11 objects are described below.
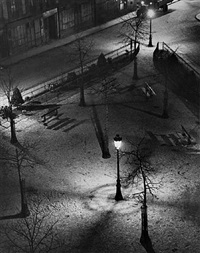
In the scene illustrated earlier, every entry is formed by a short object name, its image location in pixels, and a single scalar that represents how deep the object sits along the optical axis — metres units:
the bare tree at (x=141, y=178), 30.08
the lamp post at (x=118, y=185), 32.34
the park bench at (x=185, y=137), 40.78
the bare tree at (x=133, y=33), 54.95
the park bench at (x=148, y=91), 48.80
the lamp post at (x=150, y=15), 59.28
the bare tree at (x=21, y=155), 37.81
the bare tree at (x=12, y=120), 39.84
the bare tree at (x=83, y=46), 58.31
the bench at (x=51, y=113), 44.87
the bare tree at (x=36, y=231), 29.80
